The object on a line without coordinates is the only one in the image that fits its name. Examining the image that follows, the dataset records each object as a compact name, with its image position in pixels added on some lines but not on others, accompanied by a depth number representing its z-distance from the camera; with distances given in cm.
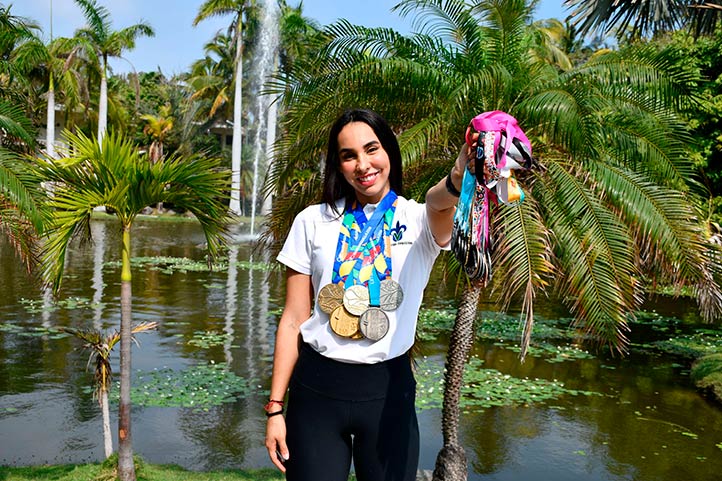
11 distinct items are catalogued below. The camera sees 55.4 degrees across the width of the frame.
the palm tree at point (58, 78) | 2948
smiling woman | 200
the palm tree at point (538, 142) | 607
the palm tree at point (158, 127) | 3862
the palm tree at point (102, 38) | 3112
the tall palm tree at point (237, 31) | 3334
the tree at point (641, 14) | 1066
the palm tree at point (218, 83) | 3550
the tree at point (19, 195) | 585
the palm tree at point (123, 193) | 532
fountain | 3466
